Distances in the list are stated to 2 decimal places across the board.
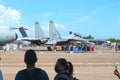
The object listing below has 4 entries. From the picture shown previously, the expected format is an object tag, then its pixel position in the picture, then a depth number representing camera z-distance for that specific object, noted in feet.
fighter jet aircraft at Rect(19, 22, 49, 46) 162.87
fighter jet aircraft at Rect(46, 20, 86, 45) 160.94
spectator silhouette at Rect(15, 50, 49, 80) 12.97
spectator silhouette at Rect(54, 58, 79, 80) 13.53
